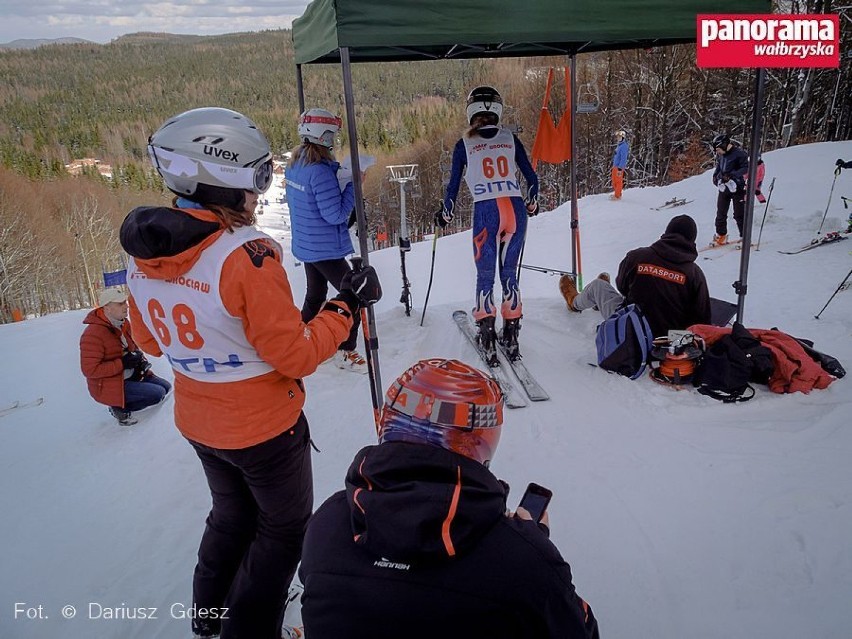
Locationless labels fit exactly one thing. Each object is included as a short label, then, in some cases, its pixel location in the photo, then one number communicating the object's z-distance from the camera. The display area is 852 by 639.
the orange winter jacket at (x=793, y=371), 3.53
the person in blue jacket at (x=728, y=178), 8.38
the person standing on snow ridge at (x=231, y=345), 1.53
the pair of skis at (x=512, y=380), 3.82
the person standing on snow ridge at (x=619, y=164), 13.98
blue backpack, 3.92
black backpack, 3.55
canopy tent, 2.72
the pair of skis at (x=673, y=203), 12.25
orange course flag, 5.47
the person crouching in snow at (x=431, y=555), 0.99
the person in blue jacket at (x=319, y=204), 3.80
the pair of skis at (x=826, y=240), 7.63
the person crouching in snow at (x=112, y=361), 4.08
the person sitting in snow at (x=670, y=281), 3.97
